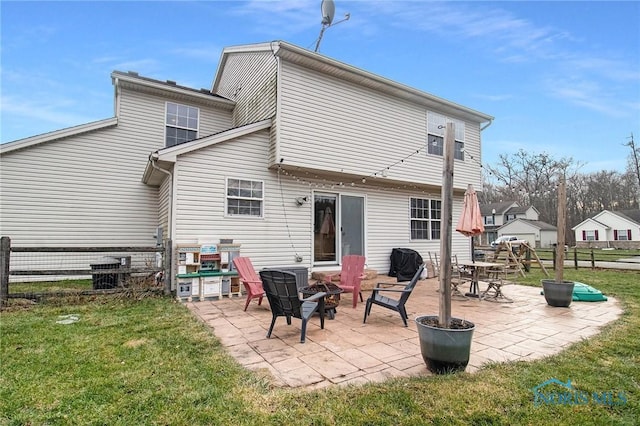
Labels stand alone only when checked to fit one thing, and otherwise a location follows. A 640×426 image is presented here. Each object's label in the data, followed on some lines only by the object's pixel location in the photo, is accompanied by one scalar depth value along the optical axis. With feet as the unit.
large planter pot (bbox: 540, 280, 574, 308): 19.54
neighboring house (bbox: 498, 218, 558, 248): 128.16
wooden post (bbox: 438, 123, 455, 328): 10.30
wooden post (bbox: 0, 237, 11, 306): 18.54
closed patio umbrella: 18.60
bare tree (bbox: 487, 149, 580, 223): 120.37
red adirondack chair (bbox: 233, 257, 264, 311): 18.65
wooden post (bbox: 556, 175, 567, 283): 19.21
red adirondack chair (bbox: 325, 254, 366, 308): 19.75
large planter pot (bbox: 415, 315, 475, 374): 9.60
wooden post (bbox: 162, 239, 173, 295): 22.24
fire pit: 16.32
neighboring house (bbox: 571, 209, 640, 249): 117.08
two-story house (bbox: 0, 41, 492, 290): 25.40
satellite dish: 32.12
